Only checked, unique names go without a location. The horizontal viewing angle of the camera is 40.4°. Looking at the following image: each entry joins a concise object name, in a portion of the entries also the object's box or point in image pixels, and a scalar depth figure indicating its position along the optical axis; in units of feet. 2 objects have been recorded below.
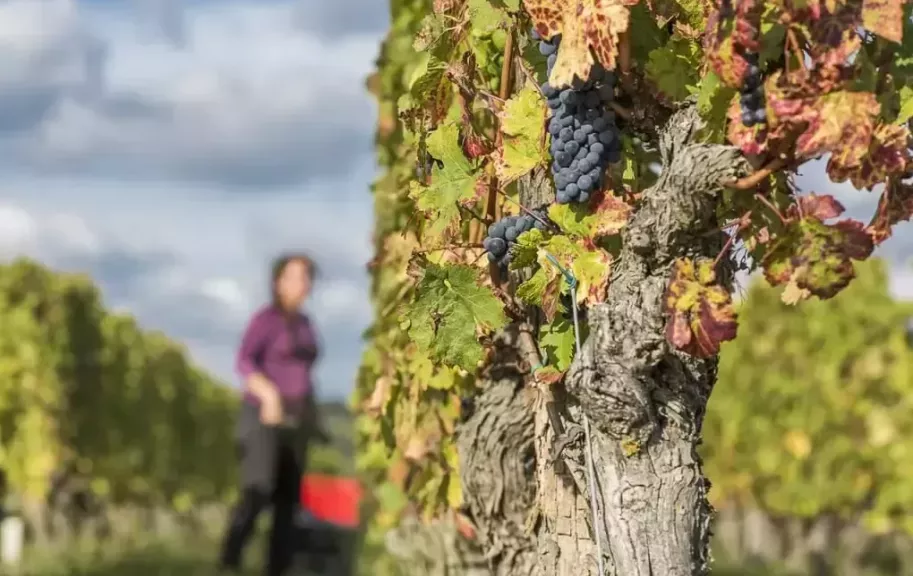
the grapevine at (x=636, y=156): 8.12
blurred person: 28.45
